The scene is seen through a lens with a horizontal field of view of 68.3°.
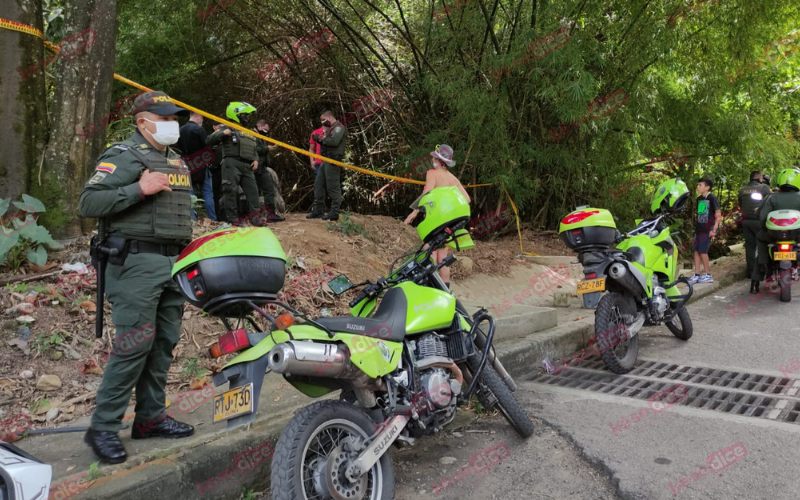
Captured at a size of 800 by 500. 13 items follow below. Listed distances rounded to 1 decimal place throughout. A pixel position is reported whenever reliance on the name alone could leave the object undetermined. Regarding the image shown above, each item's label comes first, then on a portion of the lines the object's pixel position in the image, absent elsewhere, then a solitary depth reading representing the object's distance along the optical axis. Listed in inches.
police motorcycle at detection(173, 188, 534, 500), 86.0
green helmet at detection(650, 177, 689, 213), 214.1
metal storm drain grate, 149.5
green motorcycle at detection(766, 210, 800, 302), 289.4
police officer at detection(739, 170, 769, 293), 324.8
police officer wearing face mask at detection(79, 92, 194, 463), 106.6
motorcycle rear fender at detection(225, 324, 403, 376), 88.9
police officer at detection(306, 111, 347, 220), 303.4
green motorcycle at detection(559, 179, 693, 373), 178.1
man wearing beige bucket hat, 248.5
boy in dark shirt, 327.3
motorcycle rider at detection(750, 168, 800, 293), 295.0
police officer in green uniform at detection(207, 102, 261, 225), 268.2
